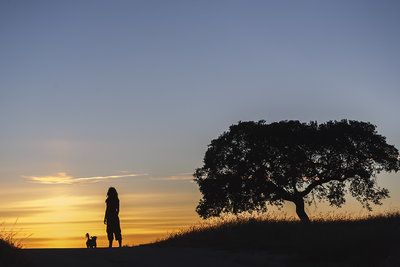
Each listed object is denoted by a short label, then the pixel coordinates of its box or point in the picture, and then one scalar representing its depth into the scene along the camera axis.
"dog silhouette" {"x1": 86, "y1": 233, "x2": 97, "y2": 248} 23.50
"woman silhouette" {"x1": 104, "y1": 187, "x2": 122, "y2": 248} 21.77
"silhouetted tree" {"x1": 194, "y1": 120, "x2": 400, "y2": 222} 36.69
